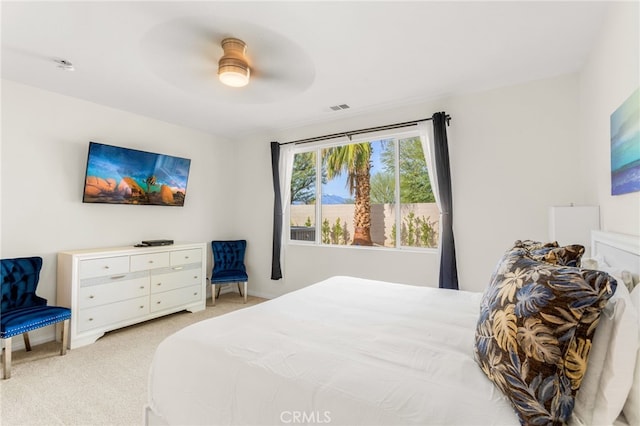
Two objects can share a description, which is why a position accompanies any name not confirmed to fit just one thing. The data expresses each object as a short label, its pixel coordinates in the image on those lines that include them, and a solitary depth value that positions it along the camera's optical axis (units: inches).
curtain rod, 138.1
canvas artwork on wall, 58.7
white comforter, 39.8
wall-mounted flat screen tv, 135.7
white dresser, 119.7
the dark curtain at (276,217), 178.2
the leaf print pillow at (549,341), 35.5
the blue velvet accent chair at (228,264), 174.0
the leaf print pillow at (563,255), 53.3
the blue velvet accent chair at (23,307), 96.6
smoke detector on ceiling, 102.3
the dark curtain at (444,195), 126.8
